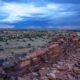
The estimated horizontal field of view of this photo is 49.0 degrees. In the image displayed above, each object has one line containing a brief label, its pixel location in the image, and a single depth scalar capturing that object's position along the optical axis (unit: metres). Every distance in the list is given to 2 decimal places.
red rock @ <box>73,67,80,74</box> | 5.15
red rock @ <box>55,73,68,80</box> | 4.41
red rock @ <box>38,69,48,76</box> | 4.51
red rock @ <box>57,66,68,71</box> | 4.94
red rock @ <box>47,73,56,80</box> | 4.30
